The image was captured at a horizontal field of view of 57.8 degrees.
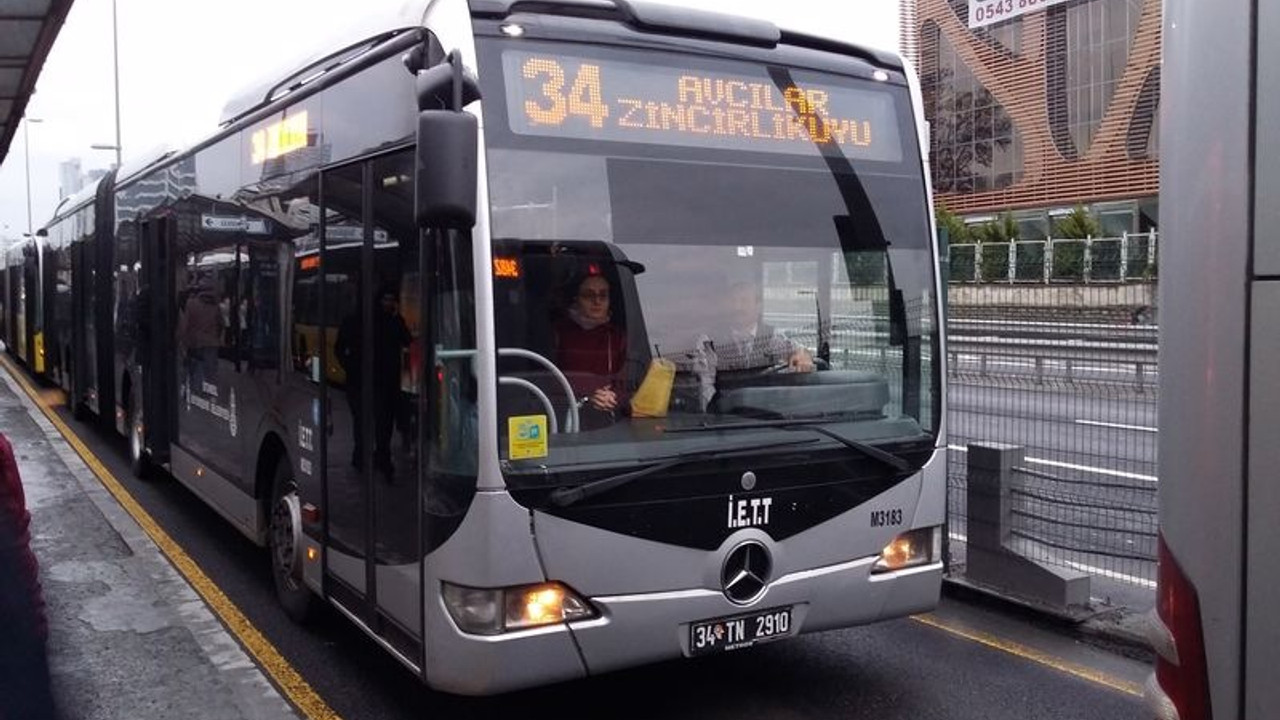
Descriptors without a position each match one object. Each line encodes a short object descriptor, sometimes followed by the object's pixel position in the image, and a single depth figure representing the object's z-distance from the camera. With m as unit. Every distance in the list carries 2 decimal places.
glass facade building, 36.03
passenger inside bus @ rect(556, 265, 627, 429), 4.52
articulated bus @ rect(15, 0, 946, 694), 4.34
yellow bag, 4.64
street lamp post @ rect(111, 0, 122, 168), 32.88
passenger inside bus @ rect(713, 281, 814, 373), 4.82
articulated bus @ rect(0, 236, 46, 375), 21.23
